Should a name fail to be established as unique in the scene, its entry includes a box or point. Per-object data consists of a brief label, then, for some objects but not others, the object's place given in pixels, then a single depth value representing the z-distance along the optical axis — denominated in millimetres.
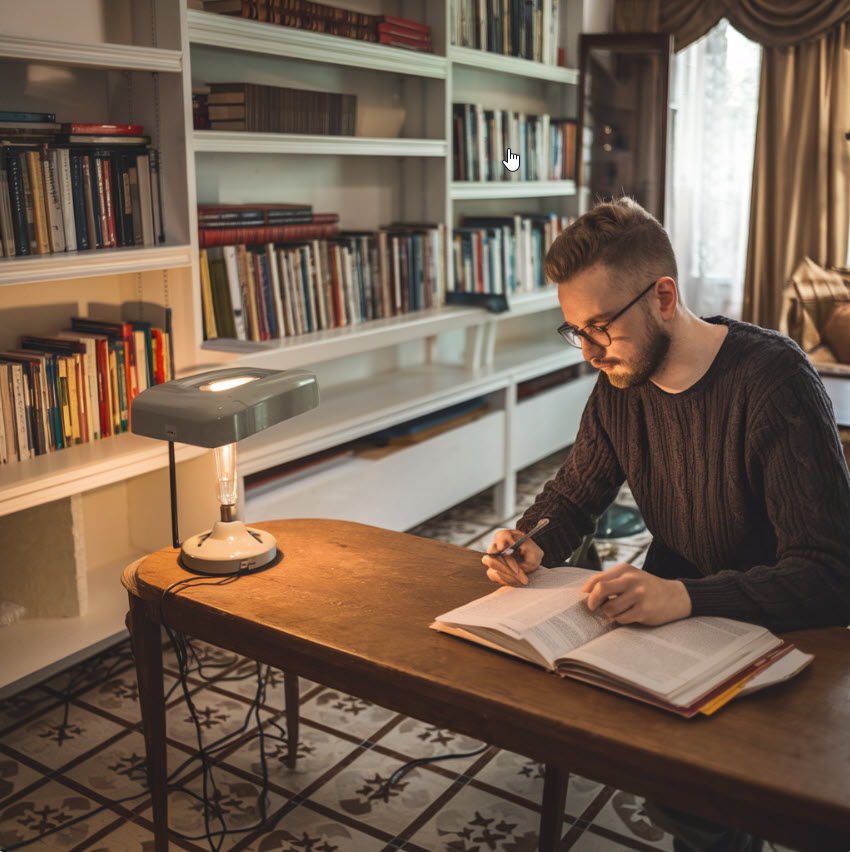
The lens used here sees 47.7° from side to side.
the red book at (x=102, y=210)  2316
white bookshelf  2312
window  4523
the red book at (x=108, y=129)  2252
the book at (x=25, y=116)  2141
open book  1106
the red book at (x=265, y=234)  2684
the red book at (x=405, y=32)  3121
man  1291
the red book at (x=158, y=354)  2541
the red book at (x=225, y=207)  2693
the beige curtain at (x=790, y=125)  4215
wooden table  984
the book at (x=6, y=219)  2127
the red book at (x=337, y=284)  3066
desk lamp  1491
